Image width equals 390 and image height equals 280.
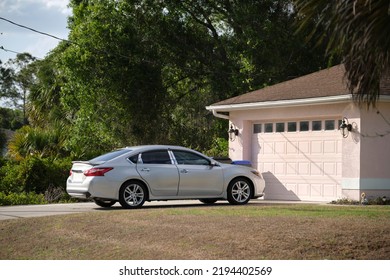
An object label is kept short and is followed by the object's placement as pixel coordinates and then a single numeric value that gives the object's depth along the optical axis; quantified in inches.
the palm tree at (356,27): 391.5
